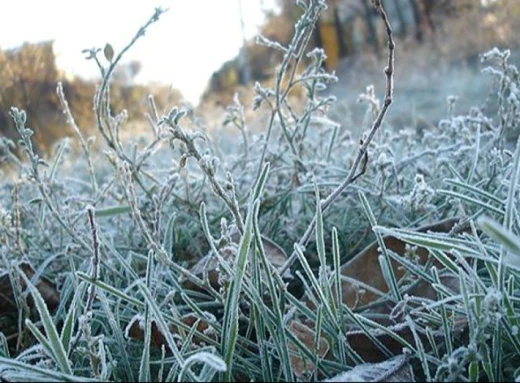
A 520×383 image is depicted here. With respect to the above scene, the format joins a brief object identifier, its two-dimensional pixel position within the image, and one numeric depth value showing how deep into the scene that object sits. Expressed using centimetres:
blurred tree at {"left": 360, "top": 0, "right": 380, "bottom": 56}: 1289
